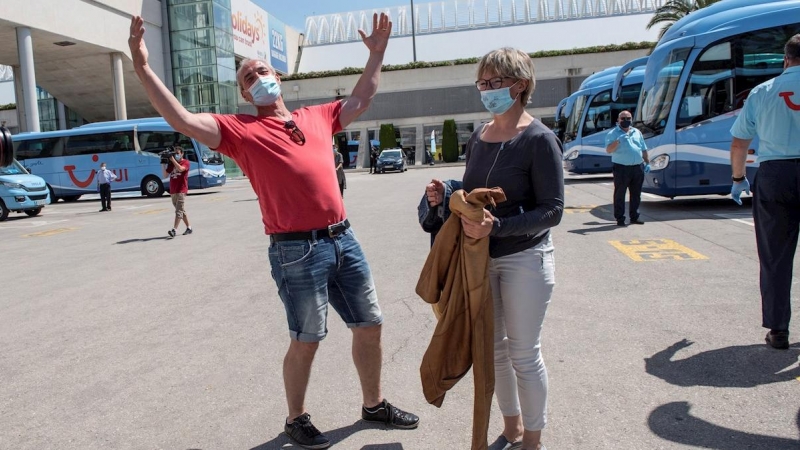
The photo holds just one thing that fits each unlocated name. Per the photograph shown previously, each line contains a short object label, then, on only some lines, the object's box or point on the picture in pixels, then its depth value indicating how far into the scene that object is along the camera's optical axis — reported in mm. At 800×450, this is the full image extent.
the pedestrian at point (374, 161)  44138
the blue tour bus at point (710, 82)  11492
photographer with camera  12266
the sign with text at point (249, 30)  48688
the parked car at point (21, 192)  19734
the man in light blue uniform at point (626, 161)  10289
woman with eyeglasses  2797
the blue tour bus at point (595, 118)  22562
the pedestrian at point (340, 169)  16188
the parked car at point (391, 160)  42219
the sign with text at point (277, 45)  56875
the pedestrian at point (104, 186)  21234
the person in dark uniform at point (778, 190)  4180
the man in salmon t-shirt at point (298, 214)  3186
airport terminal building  36750
